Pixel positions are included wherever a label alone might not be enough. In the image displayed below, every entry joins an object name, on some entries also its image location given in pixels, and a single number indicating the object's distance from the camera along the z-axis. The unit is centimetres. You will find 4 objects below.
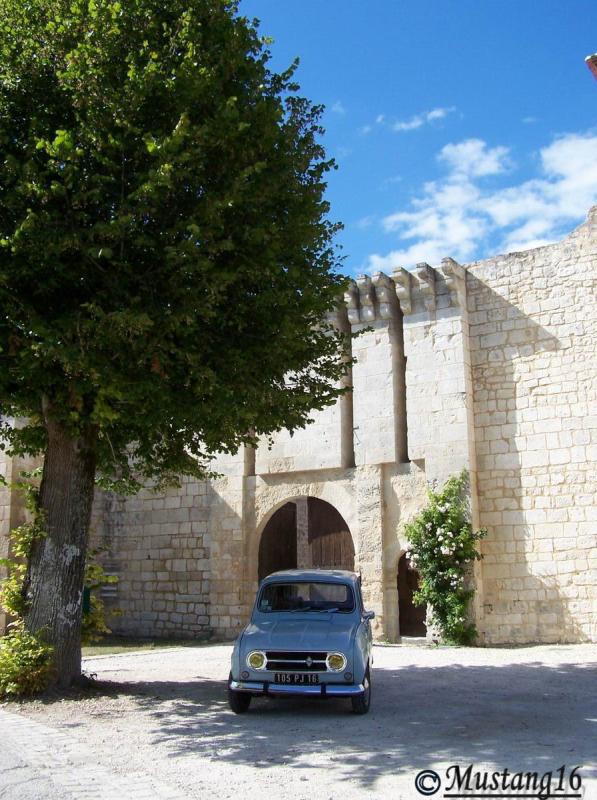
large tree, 773
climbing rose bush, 1391
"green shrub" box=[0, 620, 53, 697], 833
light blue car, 728
